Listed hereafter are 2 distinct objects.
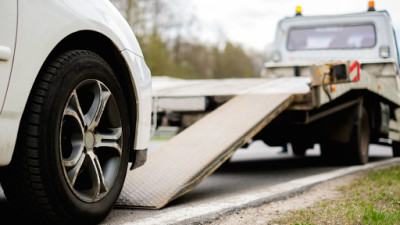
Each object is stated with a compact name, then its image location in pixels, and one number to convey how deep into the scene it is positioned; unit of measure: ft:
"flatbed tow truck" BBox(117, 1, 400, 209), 14.08
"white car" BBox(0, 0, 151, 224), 7.68
